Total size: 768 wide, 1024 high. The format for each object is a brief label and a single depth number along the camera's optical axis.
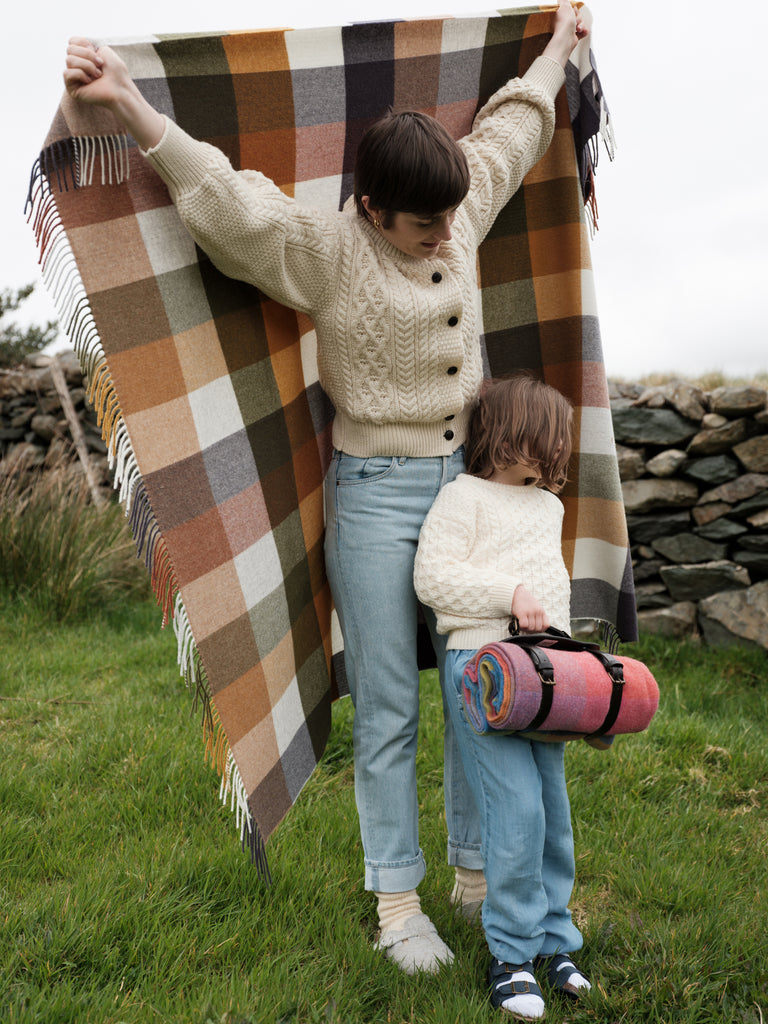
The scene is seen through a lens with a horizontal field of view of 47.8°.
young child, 2.13
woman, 2.07
